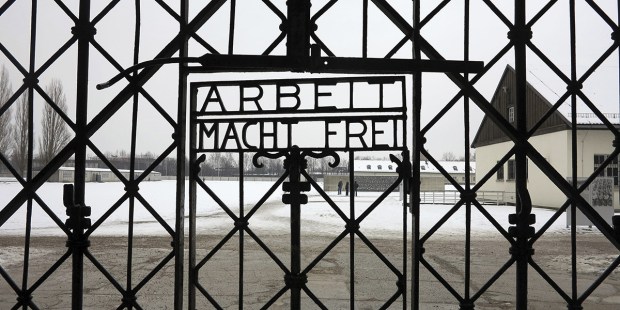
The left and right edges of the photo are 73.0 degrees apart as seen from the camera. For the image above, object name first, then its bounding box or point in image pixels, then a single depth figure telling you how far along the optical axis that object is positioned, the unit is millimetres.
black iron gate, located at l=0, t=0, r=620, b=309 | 2029
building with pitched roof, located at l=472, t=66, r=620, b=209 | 22125
